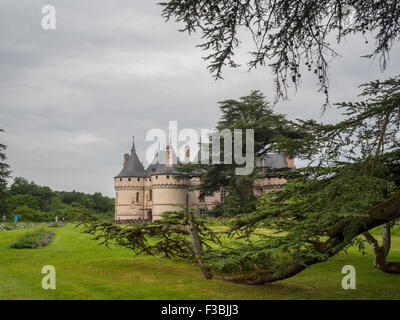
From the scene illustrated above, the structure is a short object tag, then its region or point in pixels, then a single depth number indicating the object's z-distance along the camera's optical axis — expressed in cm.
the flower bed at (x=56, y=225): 3556
